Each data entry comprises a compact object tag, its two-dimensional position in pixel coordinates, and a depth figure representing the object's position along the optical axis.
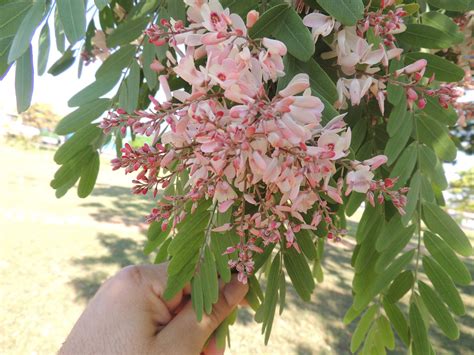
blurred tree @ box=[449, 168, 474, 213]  8.37
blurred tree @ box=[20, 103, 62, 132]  13.68
